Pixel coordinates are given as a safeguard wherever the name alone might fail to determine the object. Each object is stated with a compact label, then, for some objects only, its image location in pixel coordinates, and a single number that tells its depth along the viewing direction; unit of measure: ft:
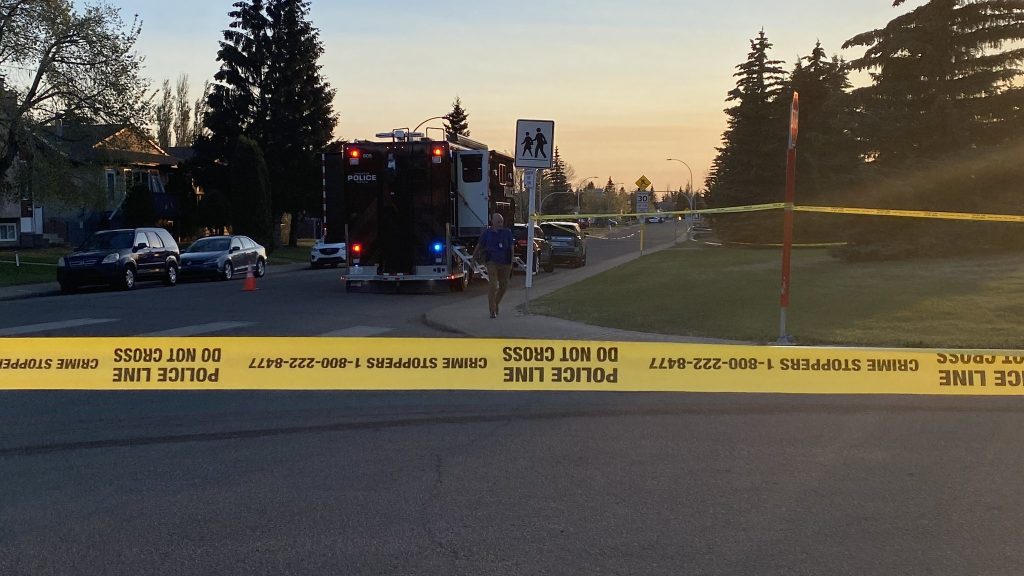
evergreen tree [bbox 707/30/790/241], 151.02
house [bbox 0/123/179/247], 98.89
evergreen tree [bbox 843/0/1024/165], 87.15
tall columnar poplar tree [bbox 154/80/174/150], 302.04
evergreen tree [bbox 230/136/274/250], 154.40
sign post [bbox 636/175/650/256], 130.00
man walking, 52.11
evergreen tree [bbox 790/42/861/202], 126.21
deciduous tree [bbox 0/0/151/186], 95.61
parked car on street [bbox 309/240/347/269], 127.03
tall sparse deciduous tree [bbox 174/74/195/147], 314.96
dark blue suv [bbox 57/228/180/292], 80.38
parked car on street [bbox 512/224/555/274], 90.07
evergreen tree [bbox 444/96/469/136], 272.17
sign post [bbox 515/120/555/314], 51.52
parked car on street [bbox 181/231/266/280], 96.58
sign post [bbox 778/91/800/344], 37.47
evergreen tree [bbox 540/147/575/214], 440.86
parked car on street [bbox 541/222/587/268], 109.40
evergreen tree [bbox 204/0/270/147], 181.06
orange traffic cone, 76.07
